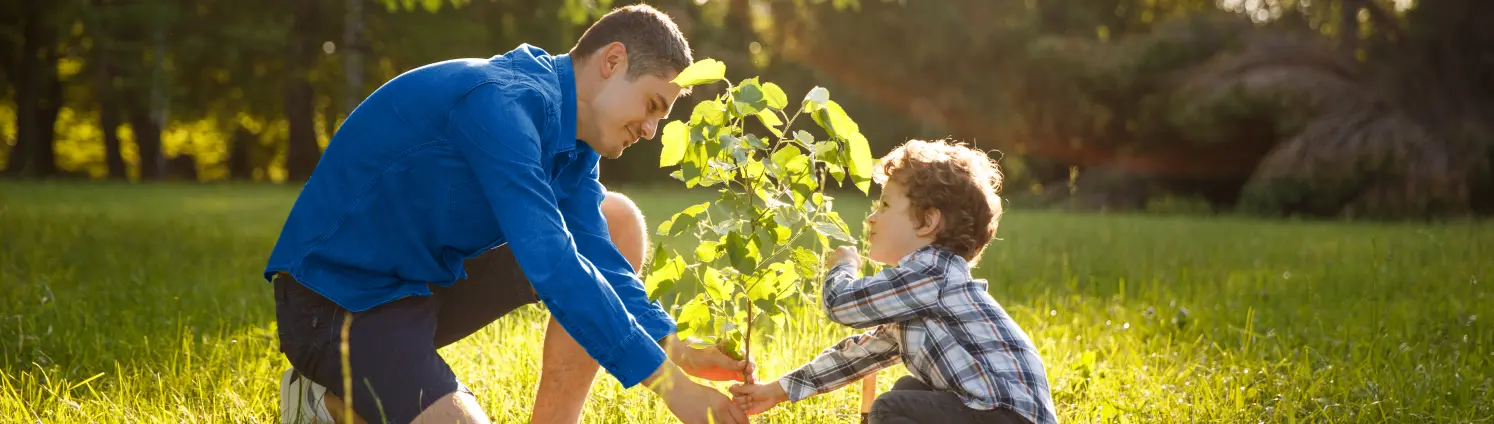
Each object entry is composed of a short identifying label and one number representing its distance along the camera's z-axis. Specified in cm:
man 230
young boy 235
